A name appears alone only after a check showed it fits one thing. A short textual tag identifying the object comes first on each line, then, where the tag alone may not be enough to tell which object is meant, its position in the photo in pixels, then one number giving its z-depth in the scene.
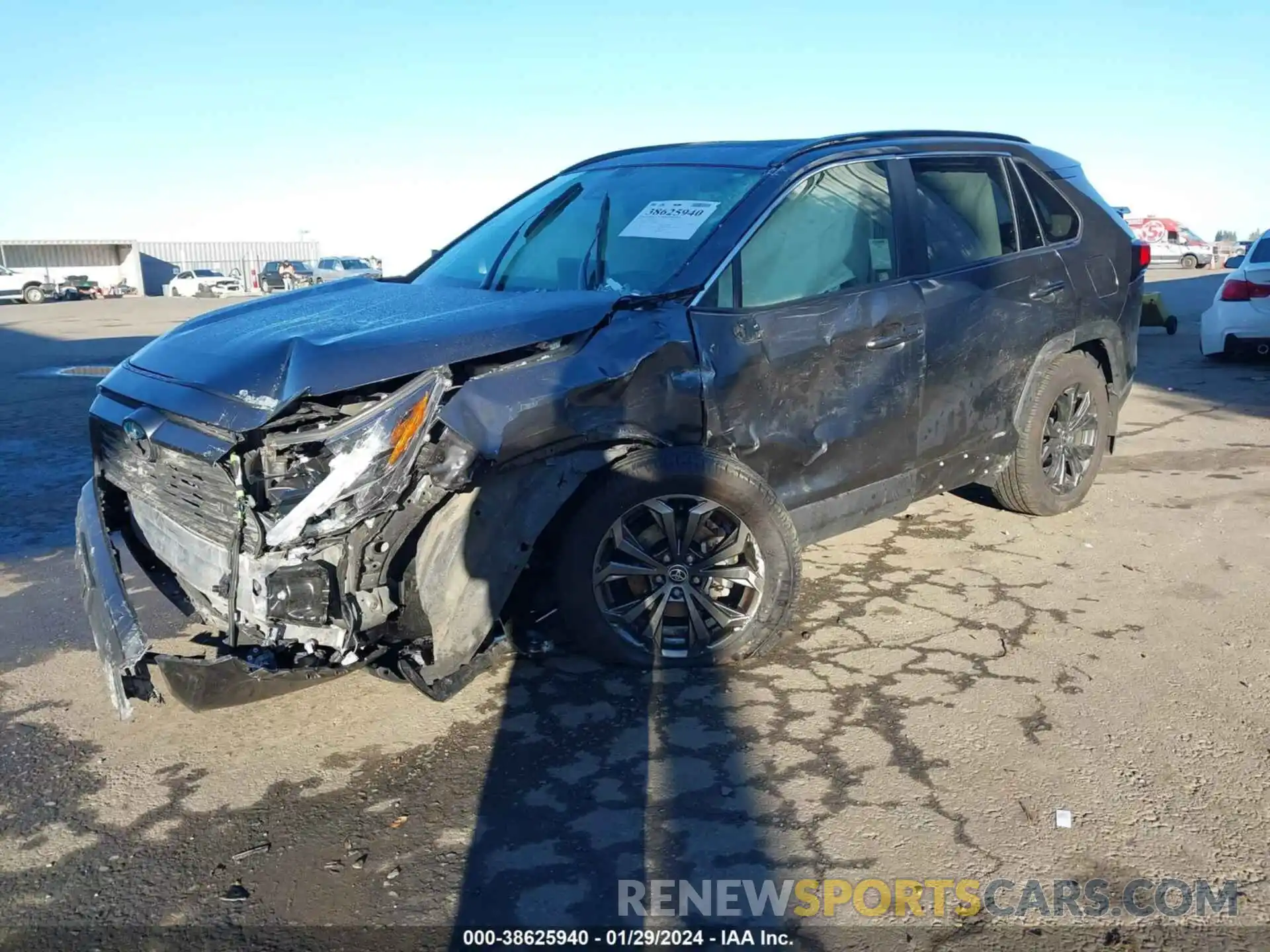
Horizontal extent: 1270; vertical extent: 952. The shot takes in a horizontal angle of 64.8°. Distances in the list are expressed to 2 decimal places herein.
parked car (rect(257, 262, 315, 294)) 43.59
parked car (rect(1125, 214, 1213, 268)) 40.22
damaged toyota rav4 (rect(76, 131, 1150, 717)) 3.14
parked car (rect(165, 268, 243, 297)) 47.41
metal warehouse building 53.91
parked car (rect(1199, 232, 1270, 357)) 10.52
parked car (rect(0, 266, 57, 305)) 40.16
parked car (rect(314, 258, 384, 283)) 40.47
